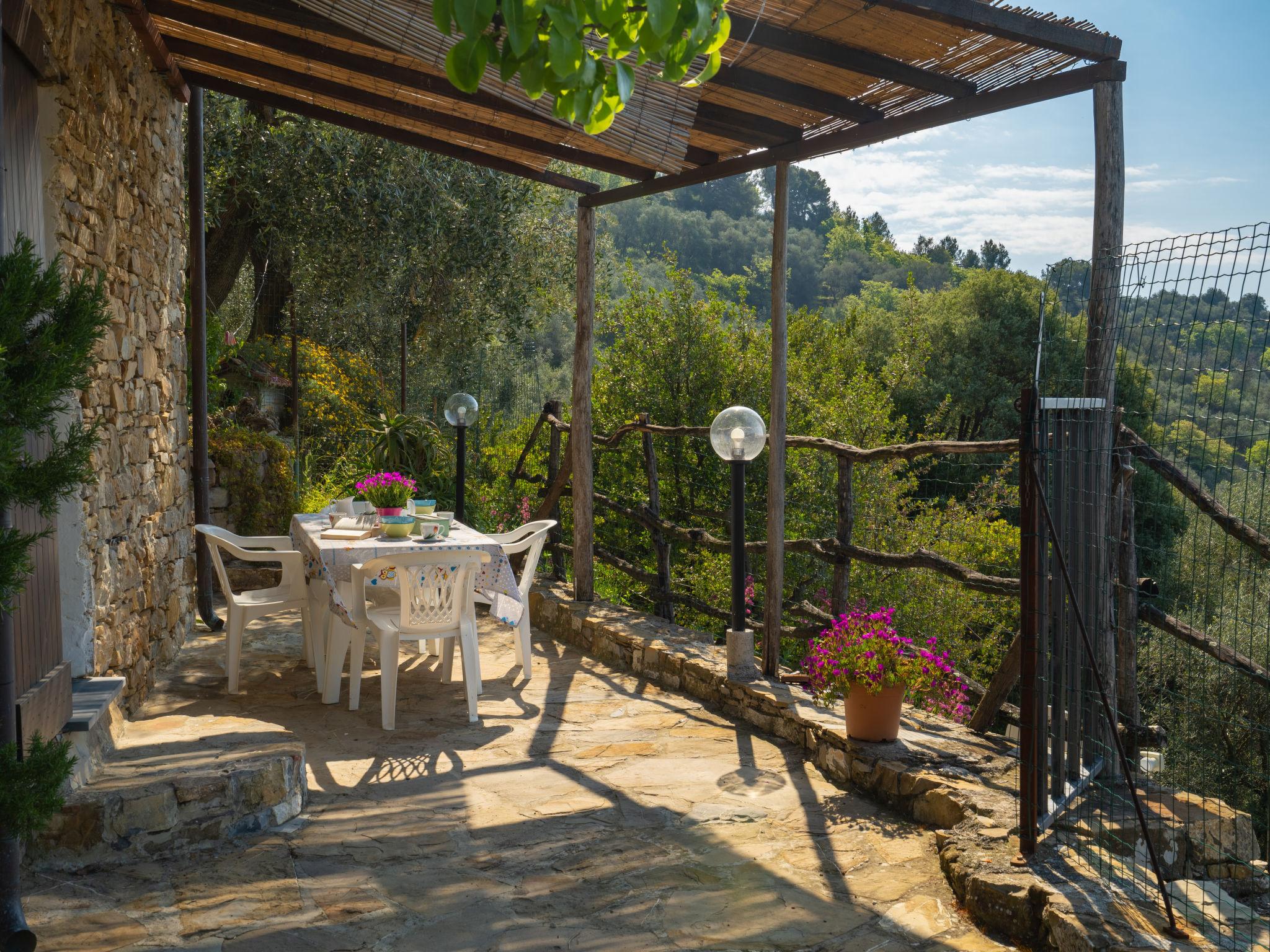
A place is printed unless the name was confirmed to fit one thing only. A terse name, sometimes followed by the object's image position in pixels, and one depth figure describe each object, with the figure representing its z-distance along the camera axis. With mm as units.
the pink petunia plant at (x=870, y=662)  3488
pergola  2947
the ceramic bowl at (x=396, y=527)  4824
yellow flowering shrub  10828
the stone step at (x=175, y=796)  2709
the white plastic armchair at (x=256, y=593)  4723
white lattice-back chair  4211
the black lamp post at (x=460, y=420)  7080
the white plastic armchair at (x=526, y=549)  5078
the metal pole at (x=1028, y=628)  2650
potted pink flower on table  5270
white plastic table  4414
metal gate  2793
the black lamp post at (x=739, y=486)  4402
